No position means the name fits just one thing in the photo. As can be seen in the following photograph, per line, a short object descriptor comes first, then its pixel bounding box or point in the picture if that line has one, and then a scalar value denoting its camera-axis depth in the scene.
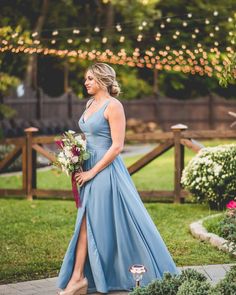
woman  7.33
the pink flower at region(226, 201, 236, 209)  6.19
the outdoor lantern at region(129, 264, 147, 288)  6.43
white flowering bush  12.69
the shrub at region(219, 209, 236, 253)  5.93
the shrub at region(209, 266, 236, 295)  5.81
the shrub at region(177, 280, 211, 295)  5.76
